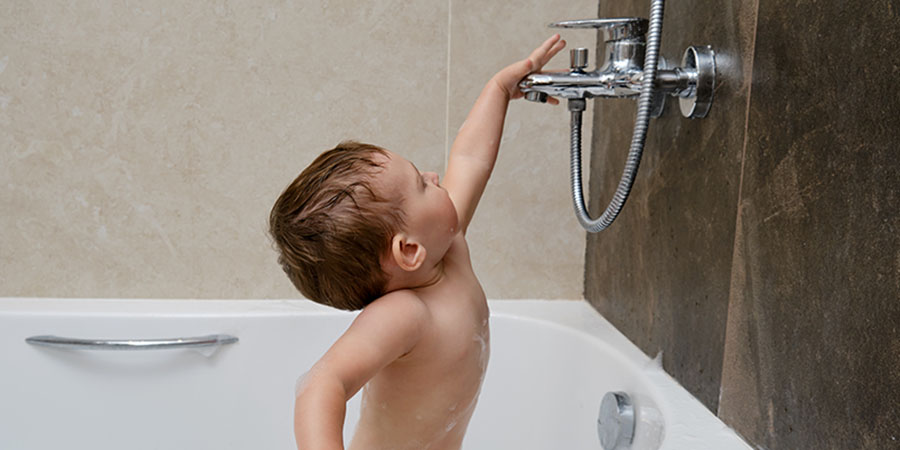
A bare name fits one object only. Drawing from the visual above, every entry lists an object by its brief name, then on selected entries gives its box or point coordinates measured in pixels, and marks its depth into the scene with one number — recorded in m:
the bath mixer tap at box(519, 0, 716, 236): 0.91
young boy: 0.77
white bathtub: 1.31
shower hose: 0.88
